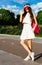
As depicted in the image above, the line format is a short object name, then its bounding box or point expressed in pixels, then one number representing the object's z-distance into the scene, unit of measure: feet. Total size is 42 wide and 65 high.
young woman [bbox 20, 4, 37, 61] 10.84
